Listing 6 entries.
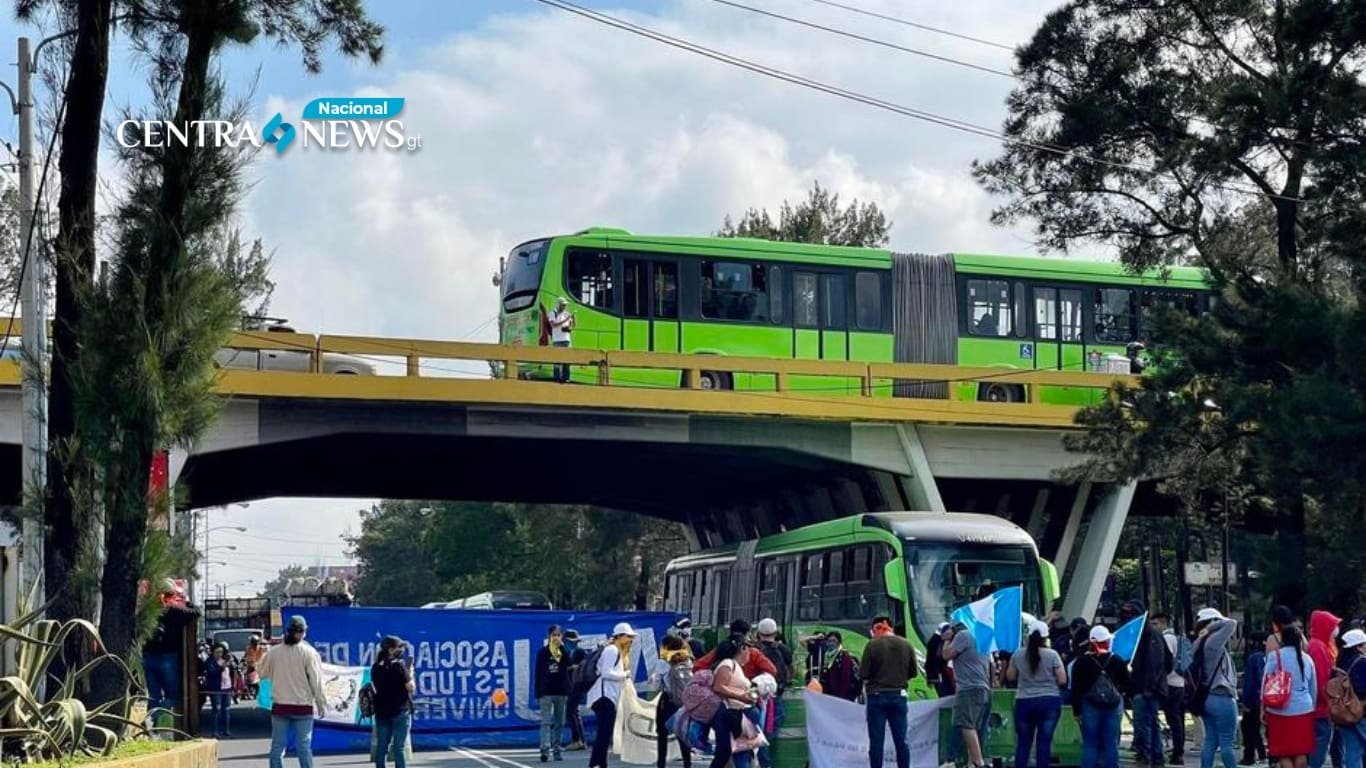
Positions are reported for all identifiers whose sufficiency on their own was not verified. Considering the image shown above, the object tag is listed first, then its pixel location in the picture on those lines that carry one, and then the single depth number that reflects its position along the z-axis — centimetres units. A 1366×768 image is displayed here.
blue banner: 2747
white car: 3447
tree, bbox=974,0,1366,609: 2434
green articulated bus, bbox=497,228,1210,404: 3744
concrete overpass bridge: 3459
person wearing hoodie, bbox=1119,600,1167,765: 2059
